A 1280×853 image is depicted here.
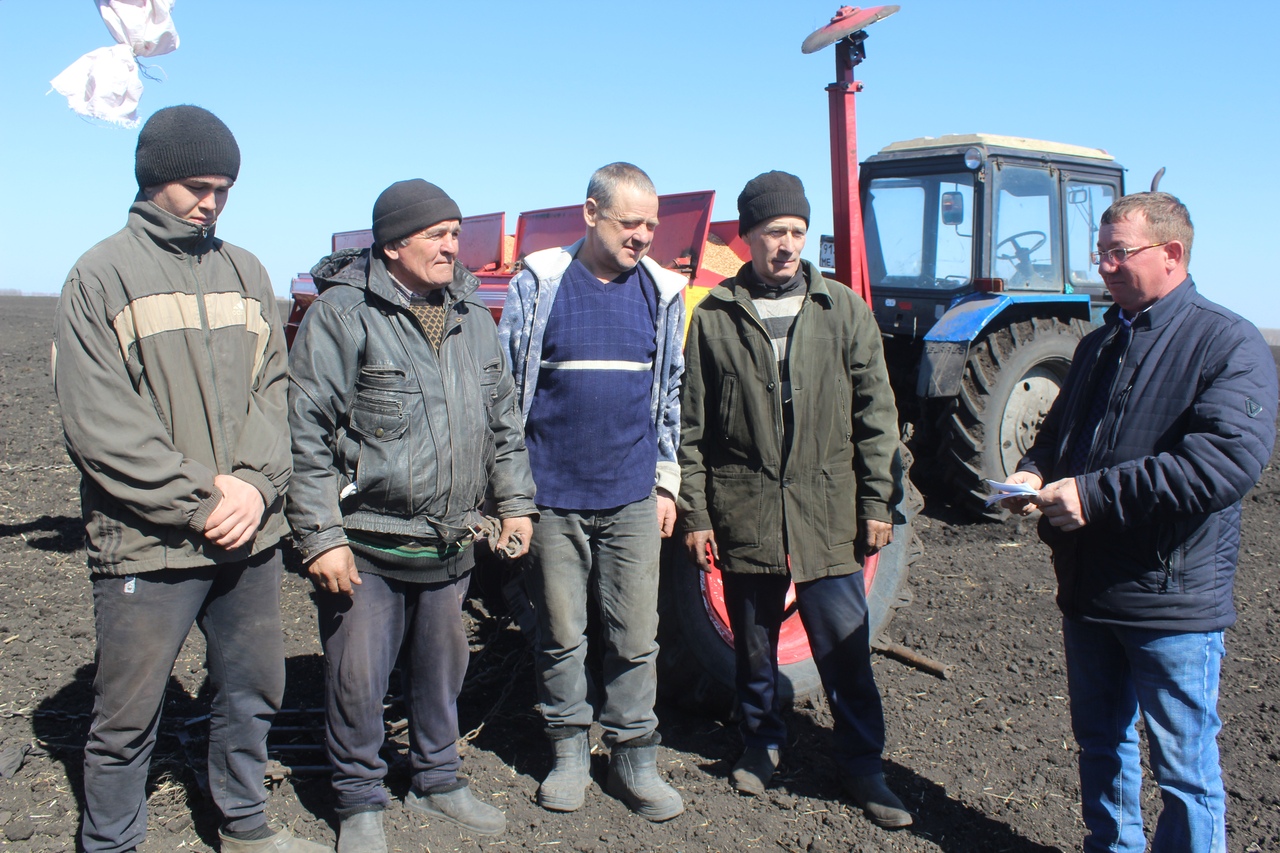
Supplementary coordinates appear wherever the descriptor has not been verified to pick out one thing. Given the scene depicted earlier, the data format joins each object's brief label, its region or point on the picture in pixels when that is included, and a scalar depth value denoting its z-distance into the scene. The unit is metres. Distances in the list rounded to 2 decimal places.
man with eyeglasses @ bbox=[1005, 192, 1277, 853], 2.07
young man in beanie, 2.04
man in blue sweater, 2.71
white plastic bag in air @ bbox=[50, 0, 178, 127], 2.53
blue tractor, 5.76
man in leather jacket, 2.34
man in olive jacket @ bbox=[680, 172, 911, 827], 2.78
